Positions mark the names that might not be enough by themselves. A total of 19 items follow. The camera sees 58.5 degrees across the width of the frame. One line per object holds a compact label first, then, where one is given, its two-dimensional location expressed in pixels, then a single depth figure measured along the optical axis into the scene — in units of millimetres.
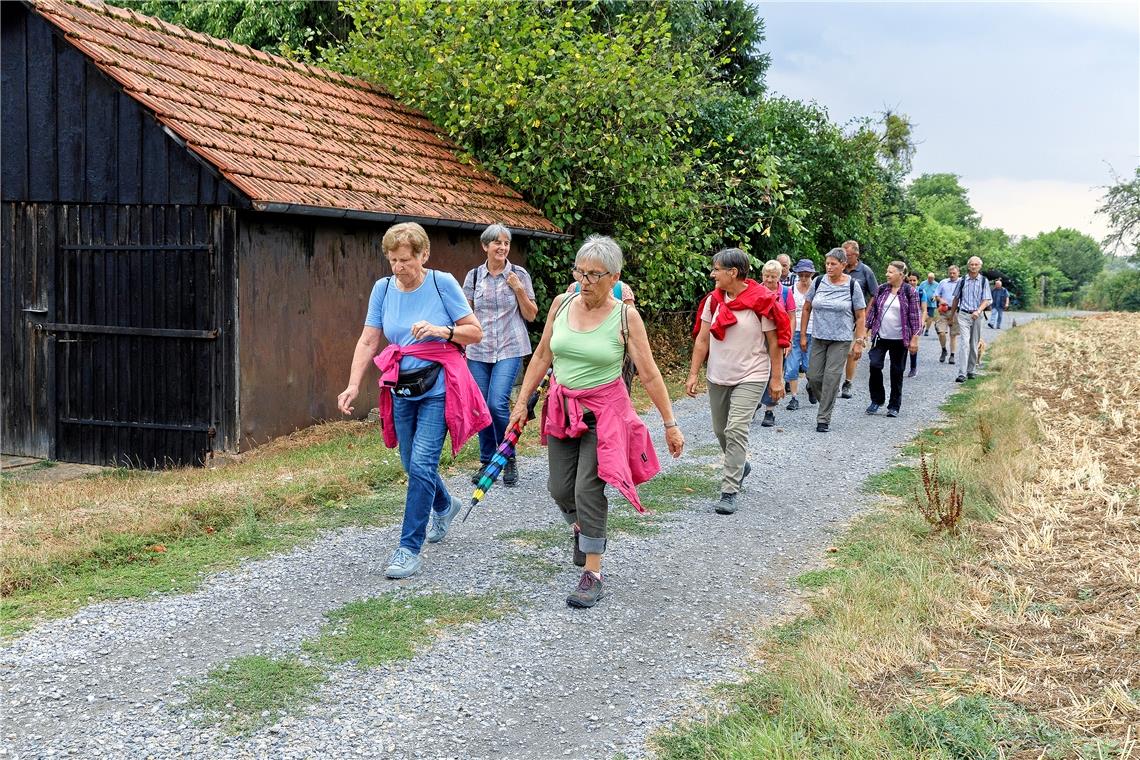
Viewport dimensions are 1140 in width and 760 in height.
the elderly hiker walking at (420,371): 5789
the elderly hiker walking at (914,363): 16758
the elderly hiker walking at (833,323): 11164
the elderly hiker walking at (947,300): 17483
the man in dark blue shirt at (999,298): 25156
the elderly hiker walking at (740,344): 7836
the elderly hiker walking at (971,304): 15867
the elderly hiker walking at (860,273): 11914
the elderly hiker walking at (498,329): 7914
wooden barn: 10039
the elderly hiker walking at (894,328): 12398
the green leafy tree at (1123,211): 54531
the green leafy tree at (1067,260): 70125
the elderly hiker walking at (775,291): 10906
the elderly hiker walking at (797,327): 13031
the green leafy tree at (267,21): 22438
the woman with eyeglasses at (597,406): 5410
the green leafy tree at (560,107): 14992
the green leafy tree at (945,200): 93562
